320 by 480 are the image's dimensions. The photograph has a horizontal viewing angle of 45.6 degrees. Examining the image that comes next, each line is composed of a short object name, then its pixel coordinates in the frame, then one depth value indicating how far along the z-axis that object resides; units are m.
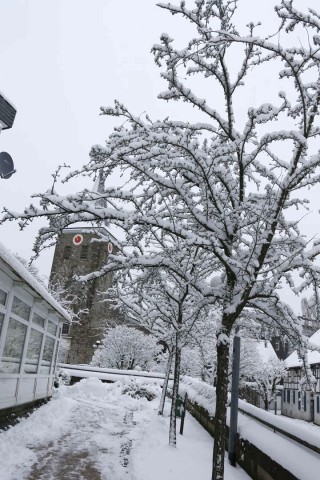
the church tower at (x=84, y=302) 41.59
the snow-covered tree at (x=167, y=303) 5.24
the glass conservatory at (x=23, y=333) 8.09
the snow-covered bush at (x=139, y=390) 19.64
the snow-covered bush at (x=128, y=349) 29.67
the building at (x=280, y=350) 54.14
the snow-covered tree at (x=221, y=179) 4.56
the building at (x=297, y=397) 29.11
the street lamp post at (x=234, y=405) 7.48
